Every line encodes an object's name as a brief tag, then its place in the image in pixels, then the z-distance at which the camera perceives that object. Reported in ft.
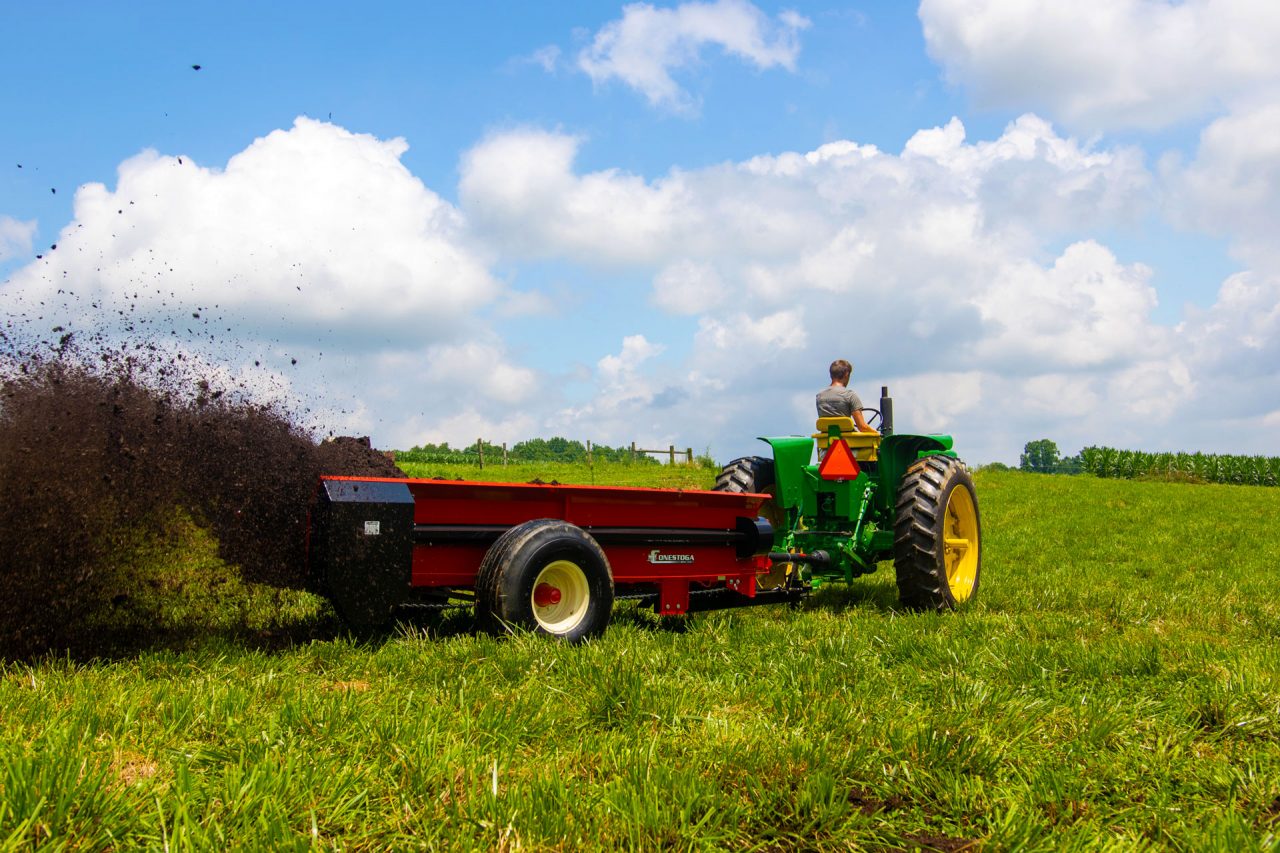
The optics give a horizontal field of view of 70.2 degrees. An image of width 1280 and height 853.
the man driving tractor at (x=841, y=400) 26.22
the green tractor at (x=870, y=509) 23.93
